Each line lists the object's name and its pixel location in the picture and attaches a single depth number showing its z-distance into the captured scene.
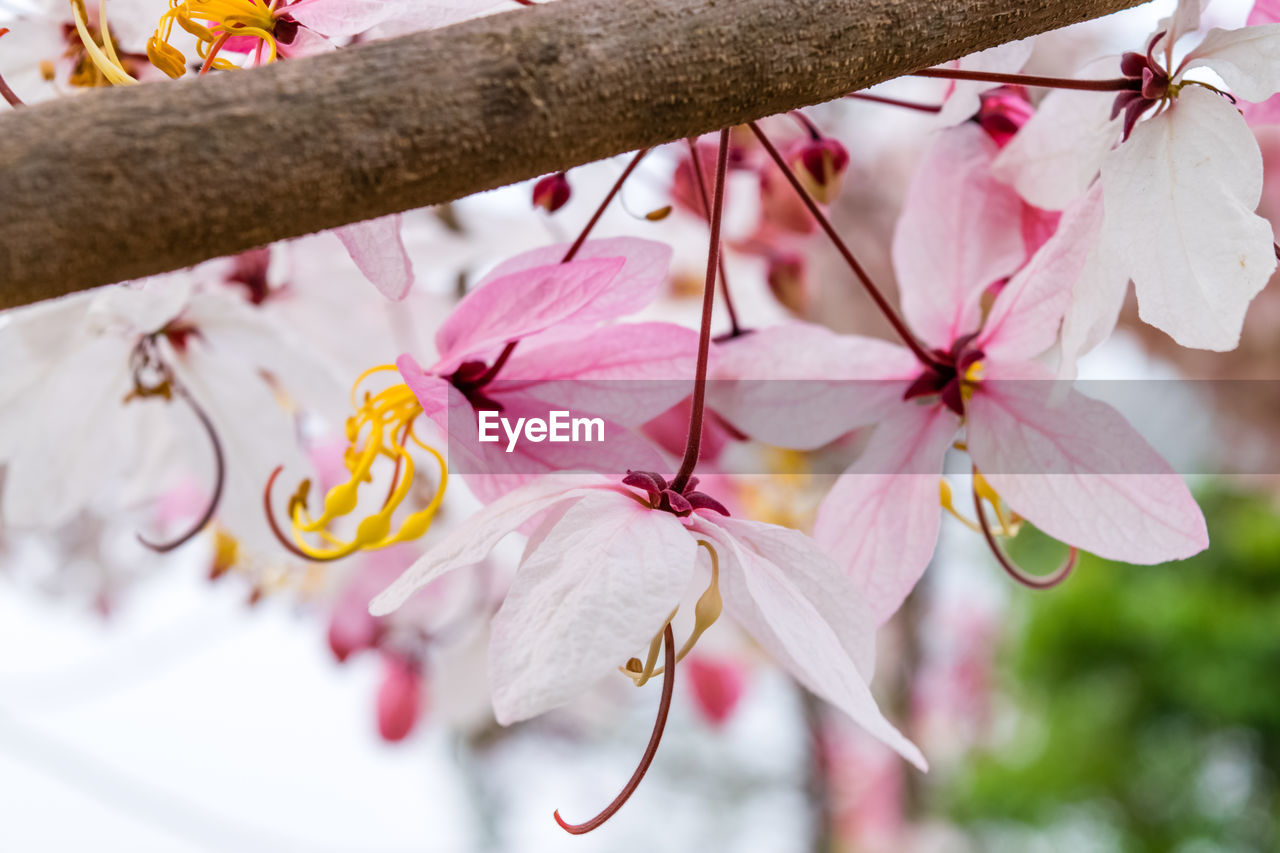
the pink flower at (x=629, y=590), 0.36
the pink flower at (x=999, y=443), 0.40
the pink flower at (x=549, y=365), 0.40
